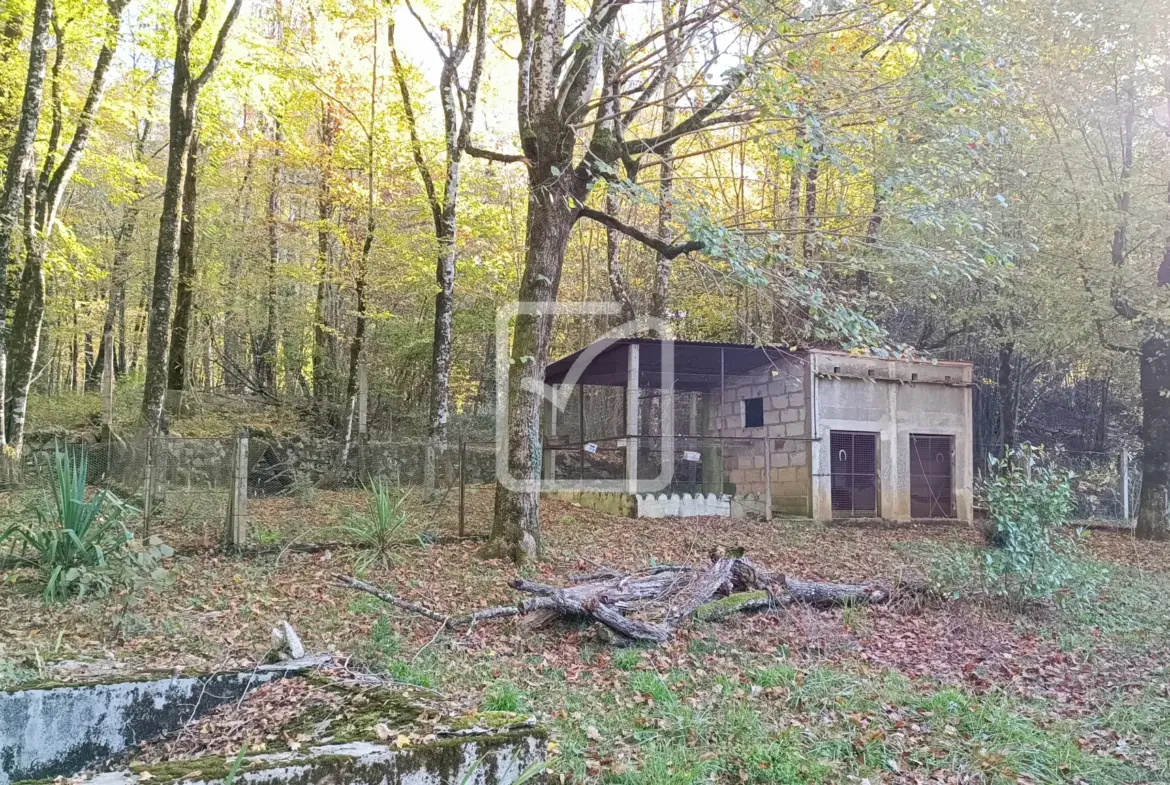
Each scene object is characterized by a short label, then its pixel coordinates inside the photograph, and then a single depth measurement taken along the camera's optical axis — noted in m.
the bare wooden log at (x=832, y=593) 6.41
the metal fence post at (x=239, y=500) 7.11
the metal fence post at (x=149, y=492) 6.96
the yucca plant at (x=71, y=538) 5.33
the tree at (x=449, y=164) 11.52
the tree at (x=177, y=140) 10.40
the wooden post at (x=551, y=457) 14.17
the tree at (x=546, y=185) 7.38
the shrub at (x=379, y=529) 7.31
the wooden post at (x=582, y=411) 13.03
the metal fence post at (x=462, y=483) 8.17
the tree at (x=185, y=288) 14.01
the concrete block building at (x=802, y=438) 11.99
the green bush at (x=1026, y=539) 6.56
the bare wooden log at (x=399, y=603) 5.43
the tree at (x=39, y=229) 11.00
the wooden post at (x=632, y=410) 11.53
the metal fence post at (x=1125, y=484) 14.48
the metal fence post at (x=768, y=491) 11.66
